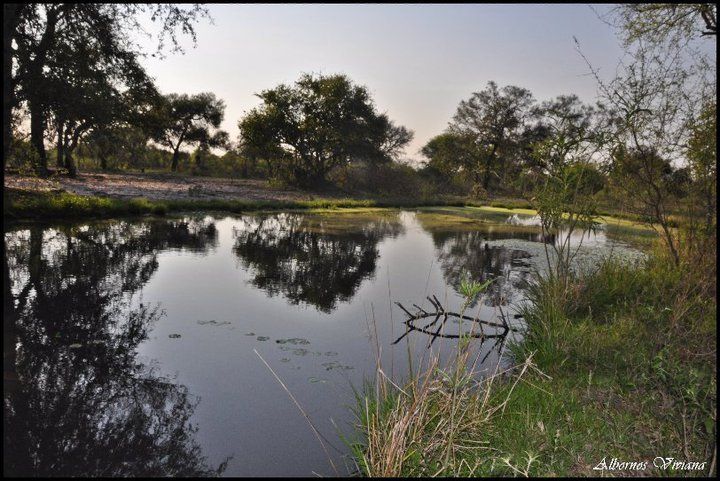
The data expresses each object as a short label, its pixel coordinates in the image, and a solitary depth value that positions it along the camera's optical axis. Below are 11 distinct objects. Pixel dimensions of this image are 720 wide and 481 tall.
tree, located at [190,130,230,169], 58.12
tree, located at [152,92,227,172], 55.24
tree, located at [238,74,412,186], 40.47
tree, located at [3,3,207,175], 12.26
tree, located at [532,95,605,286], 7.45
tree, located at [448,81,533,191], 53.94
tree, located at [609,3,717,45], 11.34
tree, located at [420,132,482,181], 53.31
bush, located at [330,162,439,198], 43.56
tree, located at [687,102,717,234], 7.23
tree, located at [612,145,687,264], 8.94
